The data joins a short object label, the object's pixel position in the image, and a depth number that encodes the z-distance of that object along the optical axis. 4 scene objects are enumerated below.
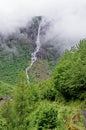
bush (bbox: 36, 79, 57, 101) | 53.51
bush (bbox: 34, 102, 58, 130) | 30.51
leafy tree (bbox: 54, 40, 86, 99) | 43.22
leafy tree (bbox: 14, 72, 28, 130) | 42.33
